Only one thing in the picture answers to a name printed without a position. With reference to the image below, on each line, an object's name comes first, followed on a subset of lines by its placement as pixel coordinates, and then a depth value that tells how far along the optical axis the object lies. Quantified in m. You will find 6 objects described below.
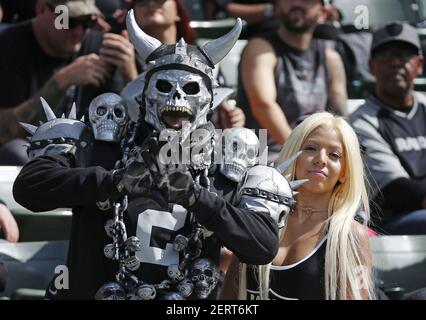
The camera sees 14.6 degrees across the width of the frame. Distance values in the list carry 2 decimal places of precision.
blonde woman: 5.91
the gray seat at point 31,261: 6.99
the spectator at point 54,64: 8.13
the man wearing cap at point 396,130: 8.06
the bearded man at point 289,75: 8.58
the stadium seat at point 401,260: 7.22
